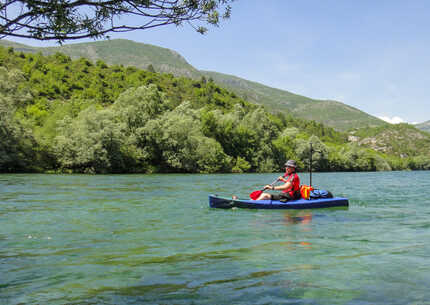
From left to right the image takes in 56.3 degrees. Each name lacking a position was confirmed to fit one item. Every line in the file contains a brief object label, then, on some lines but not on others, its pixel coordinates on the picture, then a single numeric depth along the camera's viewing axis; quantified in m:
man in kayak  12.27
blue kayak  12.30
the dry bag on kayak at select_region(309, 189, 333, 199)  13.31
